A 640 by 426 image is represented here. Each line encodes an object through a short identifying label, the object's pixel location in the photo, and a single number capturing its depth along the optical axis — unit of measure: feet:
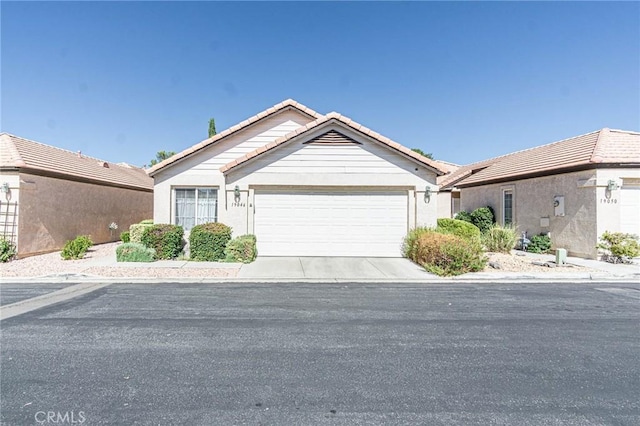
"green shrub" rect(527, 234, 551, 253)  43.45
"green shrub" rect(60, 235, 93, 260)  36.55
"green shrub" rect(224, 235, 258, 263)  35.35
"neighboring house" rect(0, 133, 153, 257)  38.40
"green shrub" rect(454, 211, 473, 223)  57.30
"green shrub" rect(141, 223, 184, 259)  36.29
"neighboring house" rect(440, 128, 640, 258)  37.45
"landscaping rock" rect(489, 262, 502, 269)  32.64
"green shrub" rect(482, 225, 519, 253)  42.96
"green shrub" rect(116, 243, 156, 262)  34.68
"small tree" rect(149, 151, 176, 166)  167.53
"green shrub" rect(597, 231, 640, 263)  34.94
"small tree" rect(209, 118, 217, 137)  89.97
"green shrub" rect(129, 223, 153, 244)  40.40
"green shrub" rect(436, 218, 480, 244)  39.33
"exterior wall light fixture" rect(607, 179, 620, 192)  36.88
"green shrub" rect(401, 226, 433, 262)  36.94
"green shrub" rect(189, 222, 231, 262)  35.76
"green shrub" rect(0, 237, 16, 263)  35.63
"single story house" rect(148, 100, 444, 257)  39.27
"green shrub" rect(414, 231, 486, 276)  30.55
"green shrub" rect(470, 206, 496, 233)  53.52
